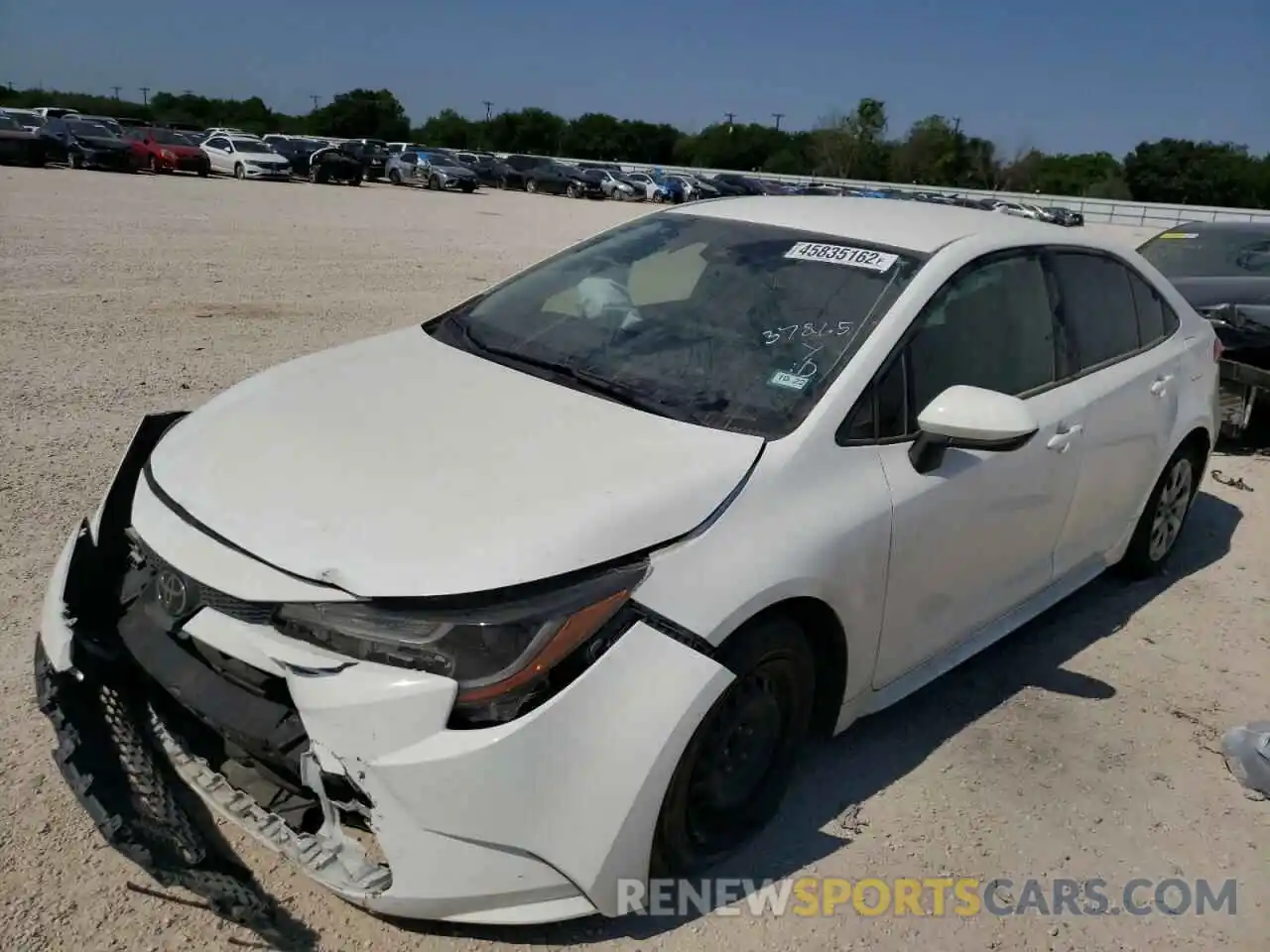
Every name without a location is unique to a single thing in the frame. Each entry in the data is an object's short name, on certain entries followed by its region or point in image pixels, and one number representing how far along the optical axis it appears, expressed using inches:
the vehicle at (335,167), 1332.4
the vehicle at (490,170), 1793.8
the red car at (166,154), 1206.9
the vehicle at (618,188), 1731.1
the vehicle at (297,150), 1366.9
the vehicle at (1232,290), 265.7
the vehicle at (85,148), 1133.3
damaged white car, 84.7
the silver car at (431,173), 1469.0
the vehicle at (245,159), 1298.0
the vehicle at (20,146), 1037.8
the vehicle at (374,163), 1530.5
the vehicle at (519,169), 1765.5
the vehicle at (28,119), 1115.2
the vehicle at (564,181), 1713.8
